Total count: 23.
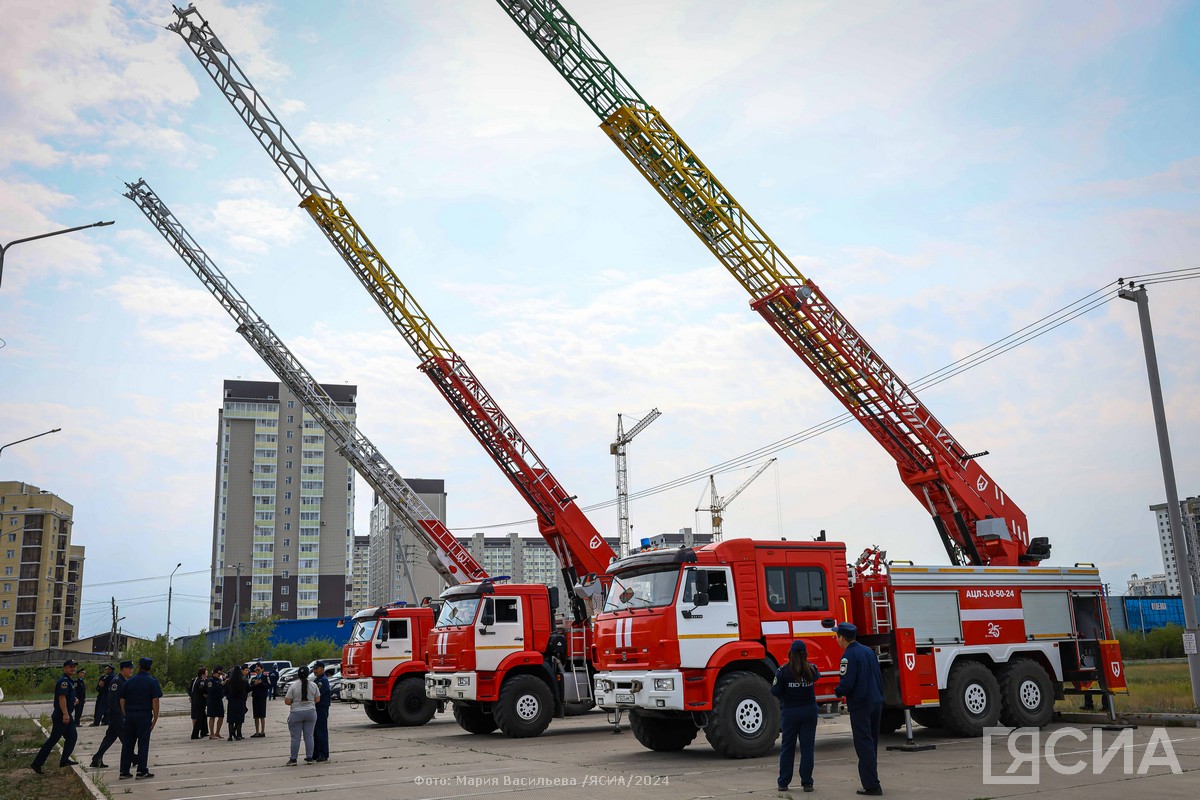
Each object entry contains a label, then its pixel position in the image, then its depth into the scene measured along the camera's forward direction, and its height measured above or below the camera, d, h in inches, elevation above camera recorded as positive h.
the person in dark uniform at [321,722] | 588.1 -54.9
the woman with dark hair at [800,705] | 388.5 -37.5
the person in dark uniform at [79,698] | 810.5 -48.8
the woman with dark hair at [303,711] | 578.9 -46.3
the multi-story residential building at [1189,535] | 2028.7 +196.0
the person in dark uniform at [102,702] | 921.5 -60.4
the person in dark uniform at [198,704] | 852.6 -58.7
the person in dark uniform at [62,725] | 538.0 -46.0
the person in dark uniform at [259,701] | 863.7 -59.0
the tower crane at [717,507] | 4151.1 +465.9
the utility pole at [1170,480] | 634.8 +80.7
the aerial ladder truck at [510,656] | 721.0 -24.1
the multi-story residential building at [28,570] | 4158.5 +320.0
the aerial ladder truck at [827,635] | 514.3 -14.6
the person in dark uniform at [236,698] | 805.9 -51.8
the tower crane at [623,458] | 3826.3 +656.4
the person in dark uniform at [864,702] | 379.9 -36.5
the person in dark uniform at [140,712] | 530.3 -39.8
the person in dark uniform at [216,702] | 845.2 -57.4
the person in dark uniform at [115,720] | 543.8 -45.6
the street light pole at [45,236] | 581.9 +264.1
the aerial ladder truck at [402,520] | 886.4 +91.2
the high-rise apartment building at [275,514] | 4266.7 +529.1
